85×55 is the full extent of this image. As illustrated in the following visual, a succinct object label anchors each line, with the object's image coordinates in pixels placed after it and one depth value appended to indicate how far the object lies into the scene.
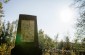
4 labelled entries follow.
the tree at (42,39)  20.50
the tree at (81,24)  7.79
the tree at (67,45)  15.61
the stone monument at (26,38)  3.29
